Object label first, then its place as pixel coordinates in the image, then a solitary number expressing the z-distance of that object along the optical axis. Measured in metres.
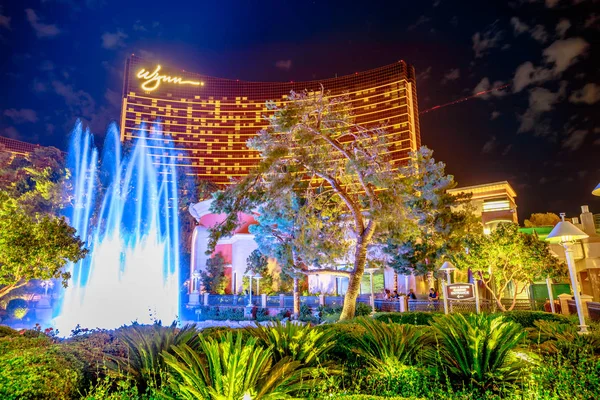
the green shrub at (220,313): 25.27
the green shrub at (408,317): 12.95
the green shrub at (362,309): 19.47
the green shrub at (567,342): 5.72
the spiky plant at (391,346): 5.60
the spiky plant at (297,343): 5.48
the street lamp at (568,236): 9.74
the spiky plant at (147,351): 5.20
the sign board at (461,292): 13.85
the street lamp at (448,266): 18.45
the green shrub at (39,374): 4.27
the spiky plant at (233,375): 3.86
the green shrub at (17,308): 23.34
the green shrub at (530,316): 11.79
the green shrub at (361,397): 4.41
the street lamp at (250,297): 26.10
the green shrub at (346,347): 6.21
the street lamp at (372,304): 19.86
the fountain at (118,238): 23.95
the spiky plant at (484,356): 5.06
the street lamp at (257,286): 30.11
